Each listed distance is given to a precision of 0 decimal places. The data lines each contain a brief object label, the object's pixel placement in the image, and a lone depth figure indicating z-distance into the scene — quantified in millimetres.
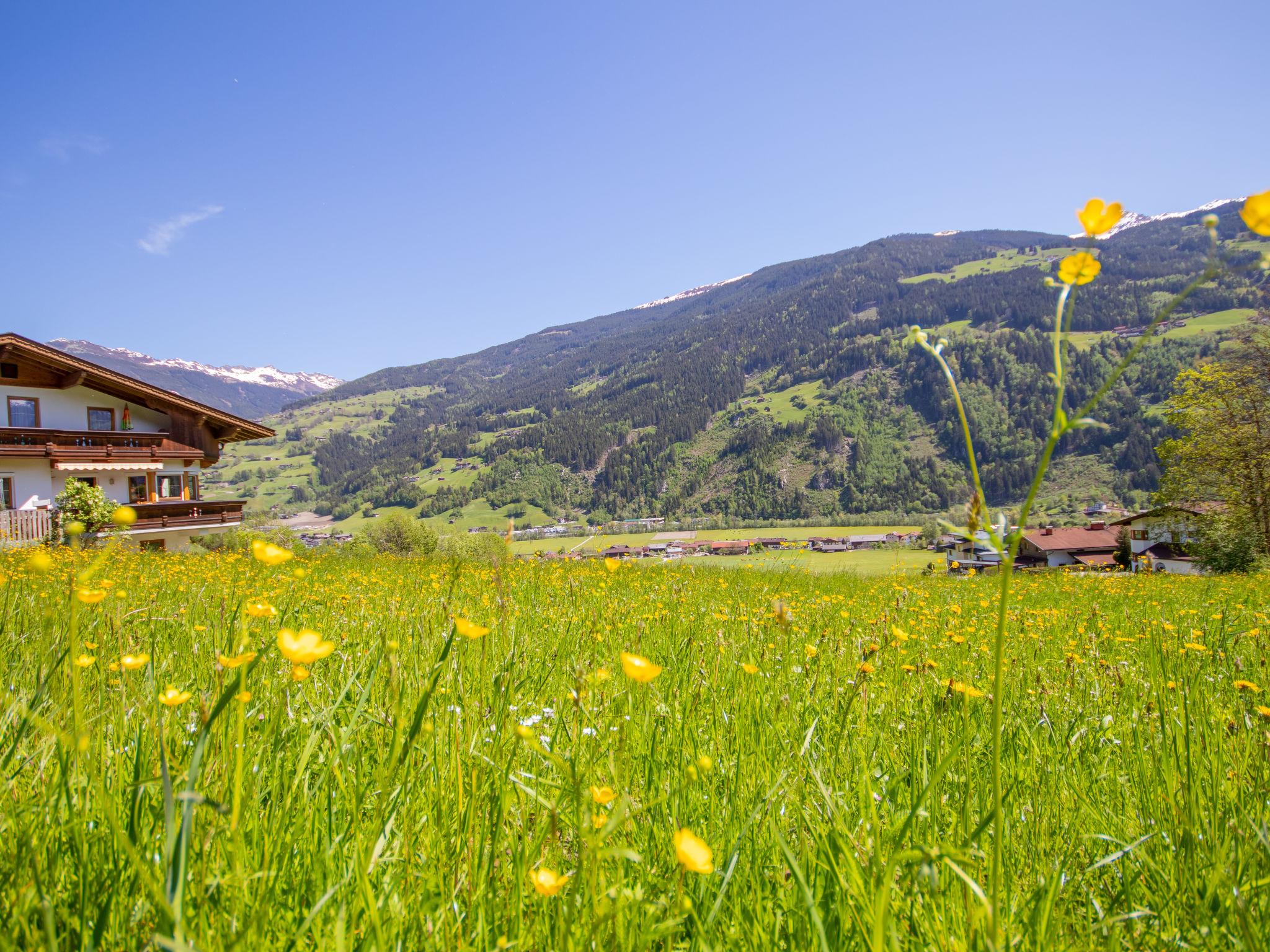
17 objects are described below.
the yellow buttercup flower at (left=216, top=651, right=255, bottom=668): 956
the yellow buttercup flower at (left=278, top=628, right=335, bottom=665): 758
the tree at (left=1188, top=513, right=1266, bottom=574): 18703
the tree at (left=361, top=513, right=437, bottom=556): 29078
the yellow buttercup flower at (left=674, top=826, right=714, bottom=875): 675
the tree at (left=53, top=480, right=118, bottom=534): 14578
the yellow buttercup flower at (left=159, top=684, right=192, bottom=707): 1024
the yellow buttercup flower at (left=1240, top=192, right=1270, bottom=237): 755
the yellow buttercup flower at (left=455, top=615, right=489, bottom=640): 991
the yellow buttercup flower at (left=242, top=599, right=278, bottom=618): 1230
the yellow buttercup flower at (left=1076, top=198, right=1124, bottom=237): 876
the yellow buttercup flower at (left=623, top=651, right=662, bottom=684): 772
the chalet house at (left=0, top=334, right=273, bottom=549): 21797
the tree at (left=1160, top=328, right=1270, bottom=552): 20219
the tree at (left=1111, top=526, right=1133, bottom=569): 38500
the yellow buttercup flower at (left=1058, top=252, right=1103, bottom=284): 889
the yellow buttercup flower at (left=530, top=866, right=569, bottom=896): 802
